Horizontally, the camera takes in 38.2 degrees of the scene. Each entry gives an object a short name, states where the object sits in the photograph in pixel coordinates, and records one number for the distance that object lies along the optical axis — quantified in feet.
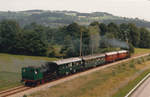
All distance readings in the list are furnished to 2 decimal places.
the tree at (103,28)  330.34
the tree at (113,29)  330.30
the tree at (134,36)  394.40
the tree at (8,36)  289.76
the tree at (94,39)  252.01
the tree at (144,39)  421.18
